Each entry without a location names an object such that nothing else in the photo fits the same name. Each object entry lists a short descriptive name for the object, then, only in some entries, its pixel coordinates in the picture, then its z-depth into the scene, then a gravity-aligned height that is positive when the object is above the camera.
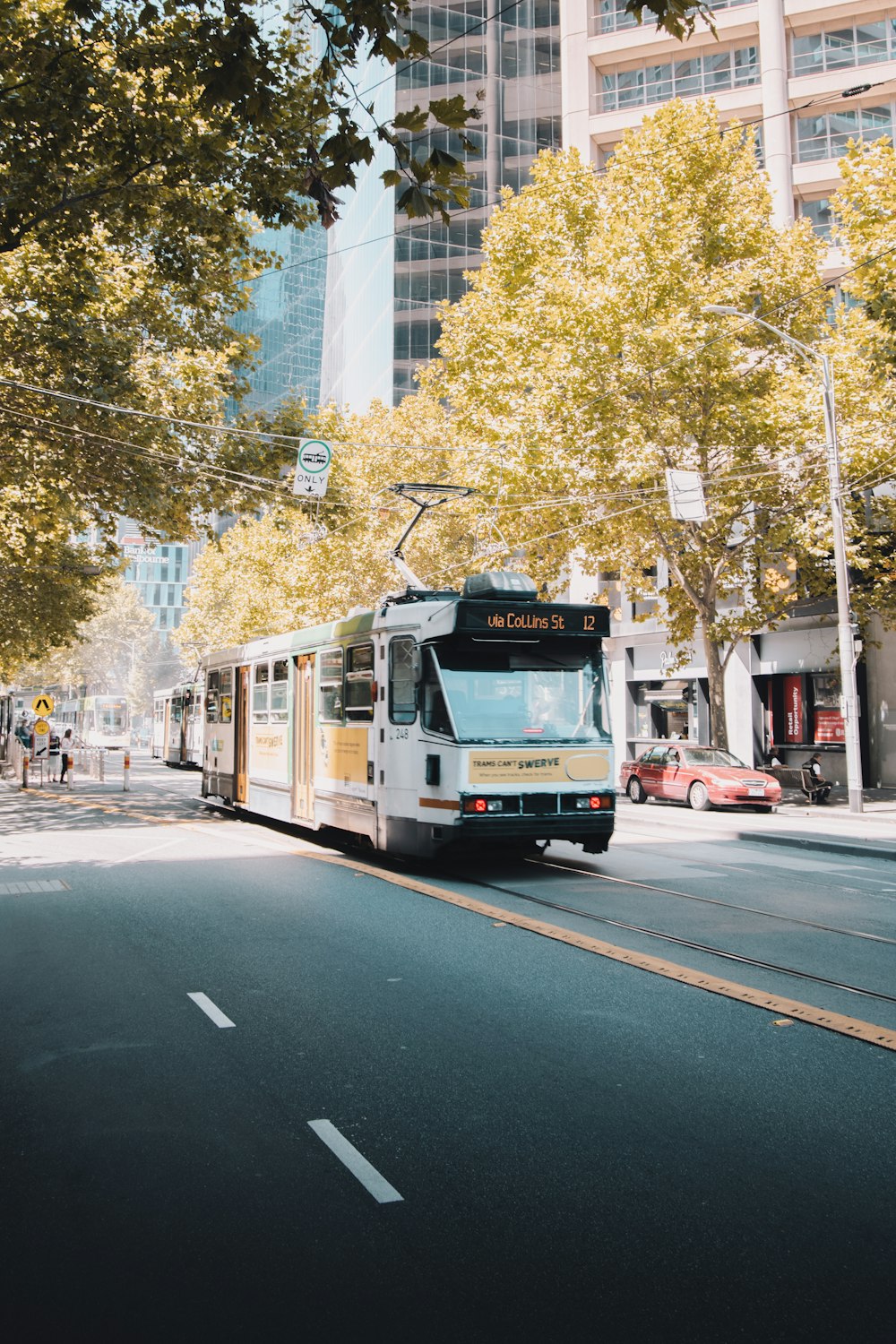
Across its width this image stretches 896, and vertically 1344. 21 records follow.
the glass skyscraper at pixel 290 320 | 143.38 +57.71
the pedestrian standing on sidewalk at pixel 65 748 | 33.66 -0.28
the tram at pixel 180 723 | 39.09 +0.66
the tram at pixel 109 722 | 62.13 +1.00
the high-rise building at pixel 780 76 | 35.12 +22.66
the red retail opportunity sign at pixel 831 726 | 29.14 +0.26
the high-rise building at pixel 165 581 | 147.50 +21.79
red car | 23.02 -0.97
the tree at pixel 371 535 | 36.47 +7.08
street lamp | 21.12 +2.32
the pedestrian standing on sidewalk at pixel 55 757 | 35.56 -0.57
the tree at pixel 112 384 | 17.06 +6.02
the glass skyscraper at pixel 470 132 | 64.38 +36.64
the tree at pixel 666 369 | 23.81 +8.33
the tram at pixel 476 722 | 11.45 +0.16
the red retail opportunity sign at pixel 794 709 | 30.64 +0.77
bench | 28.31 -1.05
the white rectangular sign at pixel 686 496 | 22.34 +5.02
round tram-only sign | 20.22 +5.27
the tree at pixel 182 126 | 5.98 +5.04
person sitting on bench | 25.34 -1.18
